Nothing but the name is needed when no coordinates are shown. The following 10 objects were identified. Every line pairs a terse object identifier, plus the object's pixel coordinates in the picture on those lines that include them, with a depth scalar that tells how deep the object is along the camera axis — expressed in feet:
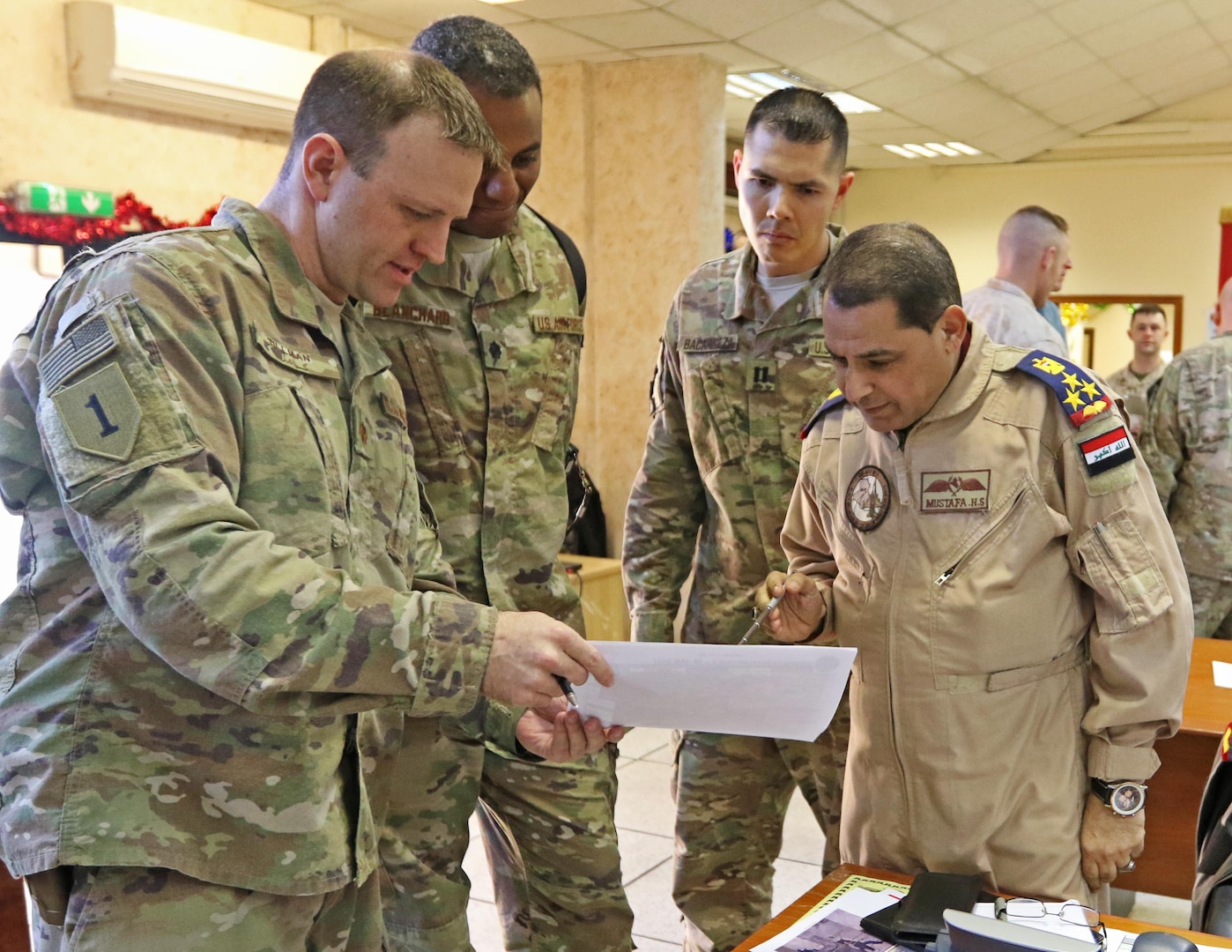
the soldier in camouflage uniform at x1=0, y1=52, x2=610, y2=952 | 4.07
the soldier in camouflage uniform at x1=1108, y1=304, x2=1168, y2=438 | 25.46
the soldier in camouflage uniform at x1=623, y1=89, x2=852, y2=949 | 8.09
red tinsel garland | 13.51
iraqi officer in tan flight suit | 5.73
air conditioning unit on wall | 13.56
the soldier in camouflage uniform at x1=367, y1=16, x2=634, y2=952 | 6.86
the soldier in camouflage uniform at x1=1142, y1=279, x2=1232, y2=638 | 15.89
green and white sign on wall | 13.38
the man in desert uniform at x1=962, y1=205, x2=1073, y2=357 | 15.70
